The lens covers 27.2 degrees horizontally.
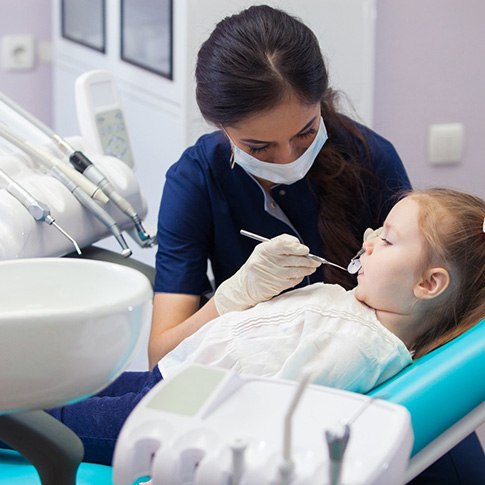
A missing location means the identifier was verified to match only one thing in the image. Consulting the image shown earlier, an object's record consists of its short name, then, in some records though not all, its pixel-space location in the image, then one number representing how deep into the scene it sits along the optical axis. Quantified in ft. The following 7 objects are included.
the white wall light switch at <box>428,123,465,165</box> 11.56
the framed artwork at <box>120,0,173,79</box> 9.57
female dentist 5.33
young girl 4.48
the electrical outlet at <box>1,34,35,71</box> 11.69
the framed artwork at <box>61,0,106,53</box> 10.78
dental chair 3.67
